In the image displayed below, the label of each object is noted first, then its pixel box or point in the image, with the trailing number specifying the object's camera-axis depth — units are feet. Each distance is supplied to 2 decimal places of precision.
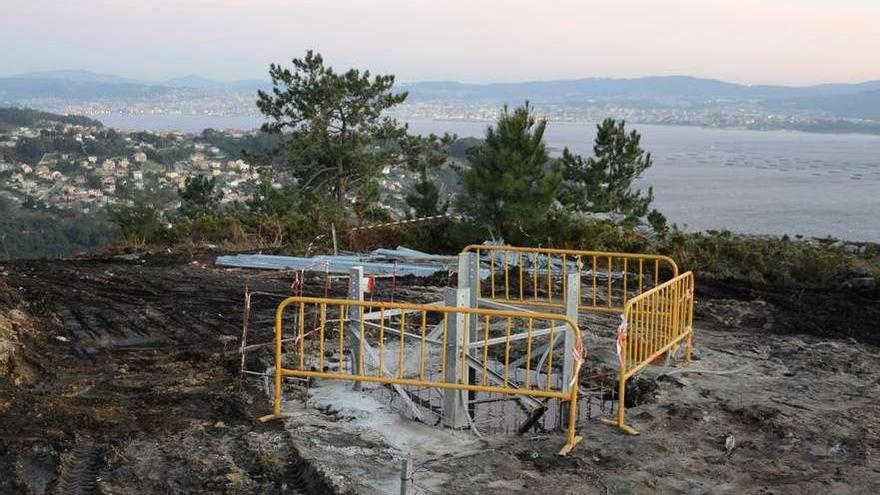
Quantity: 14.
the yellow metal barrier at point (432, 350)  24.17
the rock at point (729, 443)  23.11
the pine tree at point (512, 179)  56.59
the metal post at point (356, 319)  28.14
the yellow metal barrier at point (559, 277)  45.42
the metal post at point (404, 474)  18.35
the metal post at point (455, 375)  25.40
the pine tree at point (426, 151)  103.71
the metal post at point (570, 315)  25.41
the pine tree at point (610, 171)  105.91
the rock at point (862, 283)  49.70
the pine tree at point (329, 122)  99.19
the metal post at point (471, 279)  31.14
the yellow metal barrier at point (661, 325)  24.89
